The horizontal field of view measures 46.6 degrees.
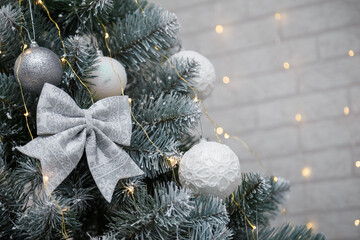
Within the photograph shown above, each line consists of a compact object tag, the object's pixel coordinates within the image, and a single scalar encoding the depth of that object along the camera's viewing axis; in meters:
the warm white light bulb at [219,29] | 1.13
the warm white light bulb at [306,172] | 1.02
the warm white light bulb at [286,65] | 1.06
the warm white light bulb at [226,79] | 1.08
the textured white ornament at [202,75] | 0.66
